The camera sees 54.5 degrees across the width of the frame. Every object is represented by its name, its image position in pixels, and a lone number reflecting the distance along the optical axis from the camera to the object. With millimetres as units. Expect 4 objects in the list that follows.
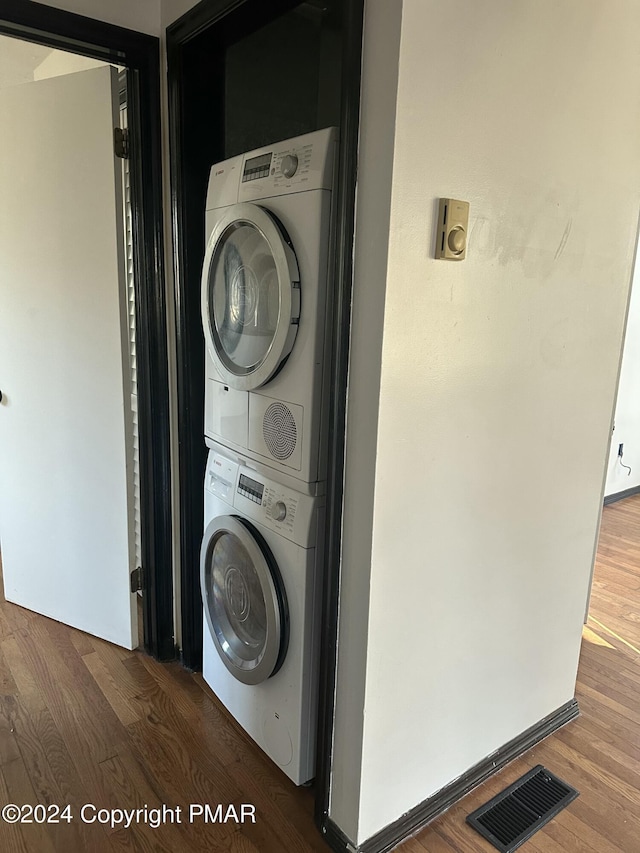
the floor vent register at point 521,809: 1594
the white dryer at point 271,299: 1414
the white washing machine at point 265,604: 1570
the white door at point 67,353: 2064
